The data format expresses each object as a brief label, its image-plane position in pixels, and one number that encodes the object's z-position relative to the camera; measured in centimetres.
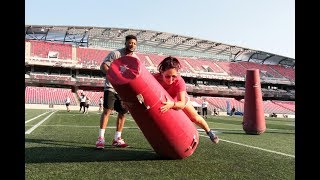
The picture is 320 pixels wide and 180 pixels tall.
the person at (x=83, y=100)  1730
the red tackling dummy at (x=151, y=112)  217
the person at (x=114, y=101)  329
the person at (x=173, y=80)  266
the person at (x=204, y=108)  1813
